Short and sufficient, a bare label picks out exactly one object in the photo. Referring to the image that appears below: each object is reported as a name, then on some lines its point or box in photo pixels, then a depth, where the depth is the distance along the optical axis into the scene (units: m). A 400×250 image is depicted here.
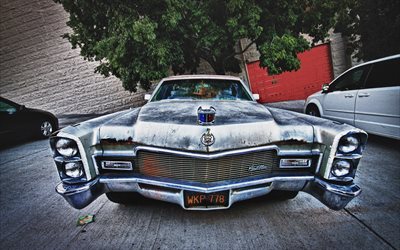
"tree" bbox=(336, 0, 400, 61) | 7.56
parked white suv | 4.12
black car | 5.77
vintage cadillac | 1.99
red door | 11.72
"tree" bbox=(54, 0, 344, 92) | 6.71
